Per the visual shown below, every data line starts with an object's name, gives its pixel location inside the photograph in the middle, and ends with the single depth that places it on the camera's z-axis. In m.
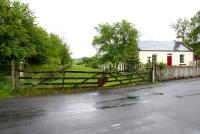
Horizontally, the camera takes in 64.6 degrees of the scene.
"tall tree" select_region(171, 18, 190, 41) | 45.41
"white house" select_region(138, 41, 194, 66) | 26.62
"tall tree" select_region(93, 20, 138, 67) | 28.36
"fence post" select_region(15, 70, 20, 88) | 8.87
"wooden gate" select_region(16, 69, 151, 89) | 9.12
